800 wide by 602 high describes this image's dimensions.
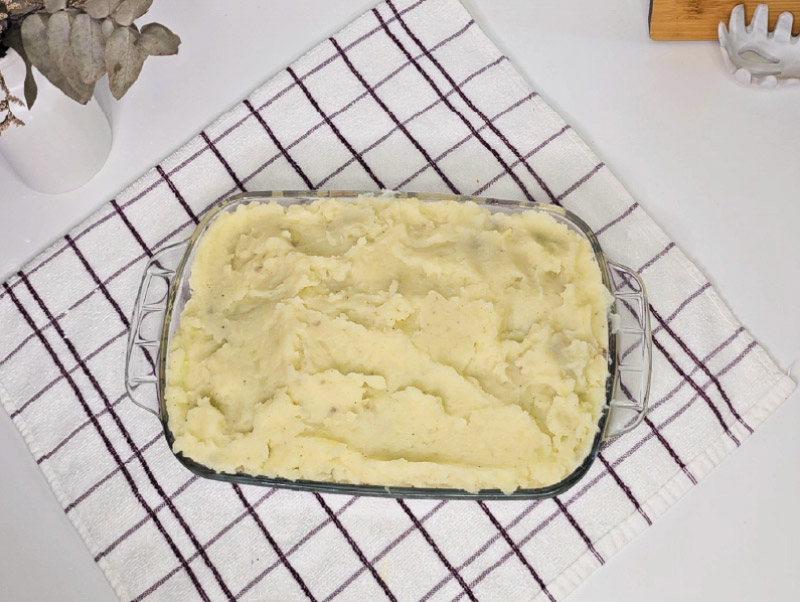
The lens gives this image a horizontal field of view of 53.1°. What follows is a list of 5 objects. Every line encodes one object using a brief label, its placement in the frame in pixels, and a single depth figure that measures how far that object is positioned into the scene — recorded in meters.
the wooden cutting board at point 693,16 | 1.51
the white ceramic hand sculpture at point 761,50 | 1.52
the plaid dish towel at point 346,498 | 1.34
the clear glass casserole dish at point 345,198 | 1.21
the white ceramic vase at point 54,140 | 1.36
